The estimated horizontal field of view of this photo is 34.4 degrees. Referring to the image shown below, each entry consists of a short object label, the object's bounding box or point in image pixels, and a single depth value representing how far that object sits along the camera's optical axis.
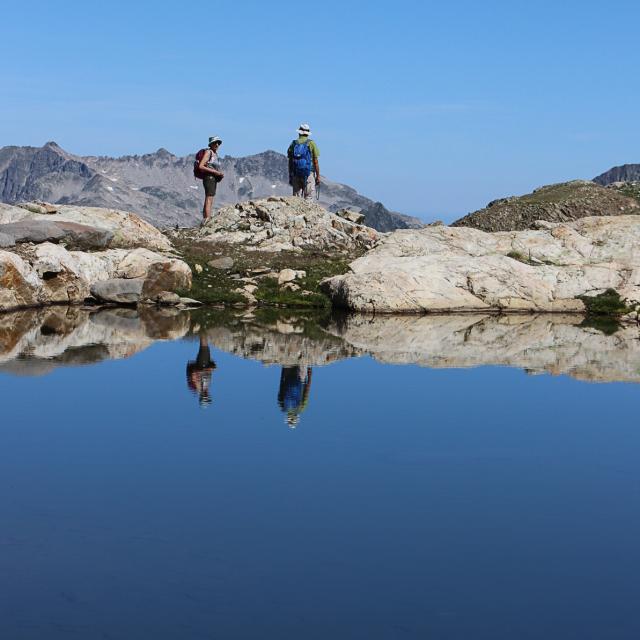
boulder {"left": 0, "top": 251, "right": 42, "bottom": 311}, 33.47
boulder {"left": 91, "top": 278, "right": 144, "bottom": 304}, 36.12
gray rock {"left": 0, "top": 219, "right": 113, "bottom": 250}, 38.03
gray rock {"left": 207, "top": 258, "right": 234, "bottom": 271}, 39.94
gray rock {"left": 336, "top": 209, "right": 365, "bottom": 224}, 50.84
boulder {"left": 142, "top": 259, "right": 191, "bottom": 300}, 36.41
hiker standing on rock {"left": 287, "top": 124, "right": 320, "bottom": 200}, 45.97
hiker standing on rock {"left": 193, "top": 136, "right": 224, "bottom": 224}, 45.56
